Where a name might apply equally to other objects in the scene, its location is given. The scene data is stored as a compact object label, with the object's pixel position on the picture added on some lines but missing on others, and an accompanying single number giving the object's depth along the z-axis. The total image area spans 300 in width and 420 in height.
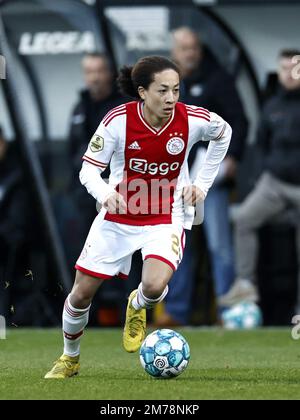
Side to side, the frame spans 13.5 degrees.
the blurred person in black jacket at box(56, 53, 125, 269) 14.09
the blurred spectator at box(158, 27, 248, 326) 13.77
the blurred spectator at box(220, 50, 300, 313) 13.59
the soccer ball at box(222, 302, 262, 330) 13.95
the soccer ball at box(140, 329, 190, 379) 8.46
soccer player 8.59
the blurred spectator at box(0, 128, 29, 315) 14.61
